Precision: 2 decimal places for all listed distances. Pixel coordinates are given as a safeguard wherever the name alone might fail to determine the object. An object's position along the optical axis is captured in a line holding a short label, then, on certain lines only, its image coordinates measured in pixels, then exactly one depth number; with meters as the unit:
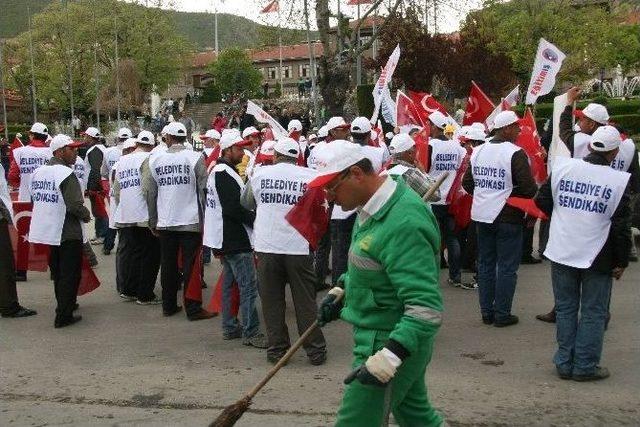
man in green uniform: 3.45
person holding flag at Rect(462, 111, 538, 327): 7.37
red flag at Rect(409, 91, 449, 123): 12.09
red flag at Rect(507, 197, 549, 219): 7.18
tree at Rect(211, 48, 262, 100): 79.88
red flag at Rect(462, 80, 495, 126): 12.43
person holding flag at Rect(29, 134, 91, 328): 7.93
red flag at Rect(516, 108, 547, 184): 9.32
